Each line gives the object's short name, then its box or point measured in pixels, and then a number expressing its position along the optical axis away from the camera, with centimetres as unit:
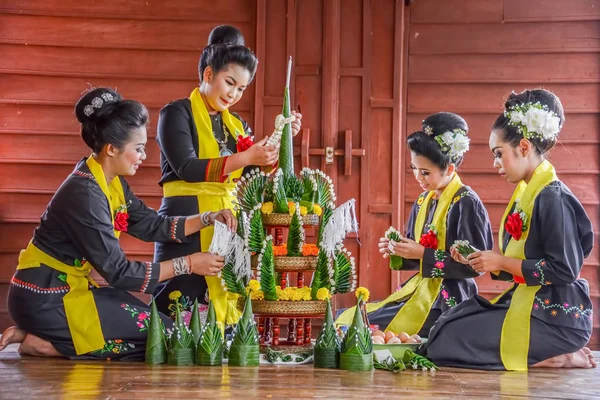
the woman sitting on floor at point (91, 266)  350
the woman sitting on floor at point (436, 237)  401
